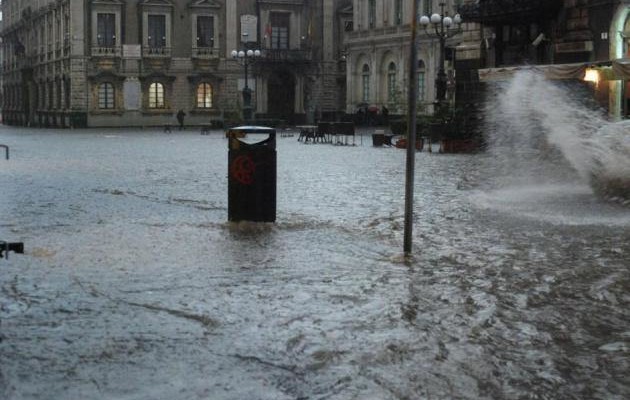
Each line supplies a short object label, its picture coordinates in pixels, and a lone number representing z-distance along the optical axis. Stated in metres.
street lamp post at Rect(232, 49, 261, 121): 50.69
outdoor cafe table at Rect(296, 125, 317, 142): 36.81
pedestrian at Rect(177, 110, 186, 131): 59.72
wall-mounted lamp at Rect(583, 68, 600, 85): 23.94
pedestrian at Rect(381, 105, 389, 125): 56.16
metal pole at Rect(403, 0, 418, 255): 8.95
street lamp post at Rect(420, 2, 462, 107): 33.28
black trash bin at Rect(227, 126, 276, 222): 11.00
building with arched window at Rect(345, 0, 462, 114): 53.66
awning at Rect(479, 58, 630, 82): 22.42
